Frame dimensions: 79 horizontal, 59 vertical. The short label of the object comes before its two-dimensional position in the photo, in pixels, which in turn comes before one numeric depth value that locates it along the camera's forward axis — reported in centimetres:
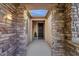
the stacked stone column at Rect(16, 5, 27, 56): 182
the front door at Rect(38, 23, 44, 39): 577
